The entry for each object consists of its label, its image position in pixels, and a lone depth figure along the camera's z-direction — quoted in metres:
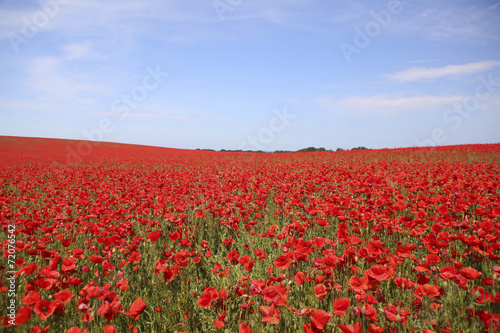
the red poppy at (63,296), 1.78
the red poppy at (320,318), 1.48
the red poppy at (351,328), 1.45
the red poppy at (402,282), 1.93
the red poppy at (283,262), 2.07
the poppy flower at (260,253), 2.52
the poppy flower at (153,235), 2.54
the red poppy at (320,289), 1.91
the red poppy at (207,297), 1.75
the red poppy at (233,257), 2.45
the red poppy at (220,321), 1.73
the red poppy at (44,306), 1.60
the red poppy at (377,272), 1.72
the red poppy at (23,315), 1.54
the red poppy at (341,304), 1.56
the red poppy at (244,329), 1.55
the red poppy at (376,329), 1.53
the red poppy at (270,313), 1.53
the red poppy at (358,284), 1.74
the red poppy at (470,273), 1.64
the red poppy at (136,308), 1.65
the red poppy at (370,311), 1.61
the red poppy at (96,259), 2.34
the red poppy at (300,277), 2.00
